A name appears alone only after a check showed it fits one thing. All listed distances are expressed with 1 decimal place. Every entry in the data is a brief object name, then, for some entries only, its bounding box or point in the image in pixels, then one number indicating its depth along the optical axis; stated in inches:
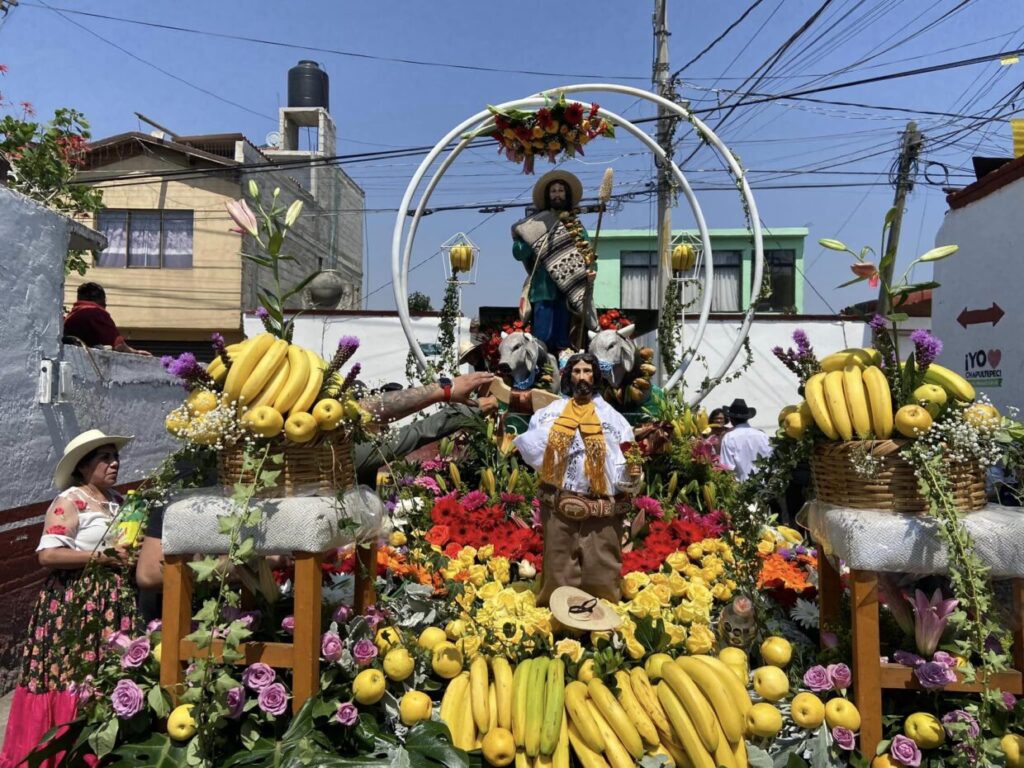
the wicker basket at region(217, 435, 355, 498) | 101.7
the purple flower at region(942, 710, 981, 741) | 92.0
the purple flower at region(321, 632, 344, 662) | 103.7
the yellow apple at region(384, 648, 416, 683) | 108.1
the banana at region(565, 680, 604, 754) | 99.3
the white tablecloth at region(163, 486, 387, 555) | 97.7
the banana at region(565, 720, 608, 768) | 97.4
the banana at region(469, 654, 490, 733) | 104.0
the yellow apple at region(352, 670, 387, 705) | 103.0
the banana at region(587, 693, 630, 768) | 97.2
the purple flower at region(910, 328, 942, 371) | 100.0
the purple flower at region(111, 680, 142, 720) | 97.3
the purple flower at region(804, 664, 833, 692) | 101.3
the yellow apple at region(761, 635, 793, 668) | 109.7
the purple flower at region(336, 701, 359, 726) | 99.1
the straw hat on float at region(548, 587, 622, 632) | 122.7
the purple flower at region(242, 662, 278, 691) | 98.7
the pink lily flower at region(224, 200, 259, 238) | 107.6
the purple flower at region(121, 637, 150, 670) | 102.4
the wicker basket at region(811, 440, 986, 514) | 98.3
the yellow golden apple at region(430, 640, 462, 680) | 113.4
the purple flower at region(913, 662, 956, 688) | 95.8
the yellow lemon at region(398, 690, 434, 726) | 104.3
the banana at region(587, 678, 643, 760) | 99.0
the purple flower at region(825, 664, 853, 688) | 101.1
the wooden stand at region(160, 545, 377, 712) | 98.8
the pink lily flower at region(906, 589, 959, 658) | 100.7
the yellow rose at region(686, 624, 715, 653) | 121.1
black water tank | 1072.2
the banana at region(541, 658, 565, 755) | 98.4
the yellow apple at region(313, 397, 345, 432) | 100.2
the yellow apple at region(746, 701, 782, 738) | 100.3
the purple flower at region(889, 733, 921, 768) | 93.9
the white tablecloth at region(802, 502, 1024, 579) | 95.0
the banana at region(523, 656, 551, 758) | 99.0
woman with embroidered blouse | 112.7
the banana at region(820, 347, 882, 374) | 110.5
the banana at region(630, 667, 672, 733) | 102.6
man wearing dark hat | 277.4
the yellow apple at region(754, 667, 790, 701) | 104.0
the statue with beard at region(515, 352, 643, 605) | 136.5
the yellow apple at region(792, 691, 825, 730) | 98.4
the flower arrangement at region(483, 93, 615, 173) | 229.1
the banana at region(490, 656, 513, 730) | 104.0
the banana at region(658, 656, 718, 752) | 97.7
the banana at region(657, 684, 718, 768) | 96.5
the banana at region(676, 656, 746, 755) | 98.6
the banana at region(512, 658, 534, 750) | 101.0
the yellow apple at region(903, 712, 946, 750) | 94.5
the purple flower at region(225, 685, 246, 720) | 97.0
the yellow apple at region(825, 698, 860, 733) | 97.0
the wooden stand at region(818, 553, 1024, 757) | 97.3
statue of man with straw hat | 233.6
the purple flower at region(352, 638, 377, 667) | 106.7
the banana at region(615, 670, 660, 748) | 100.8
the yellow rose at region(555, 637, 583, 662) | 118.5
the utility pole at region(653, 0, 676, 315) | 455.8
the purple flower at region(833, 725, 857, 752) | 96.1
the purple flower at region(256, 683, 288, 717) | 97.9
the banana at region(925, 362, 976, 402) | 102.9
